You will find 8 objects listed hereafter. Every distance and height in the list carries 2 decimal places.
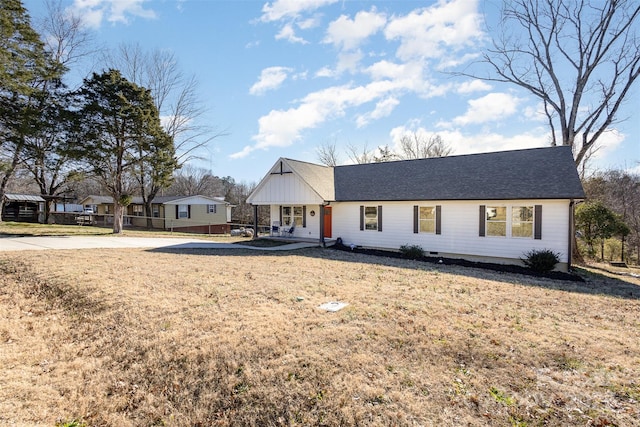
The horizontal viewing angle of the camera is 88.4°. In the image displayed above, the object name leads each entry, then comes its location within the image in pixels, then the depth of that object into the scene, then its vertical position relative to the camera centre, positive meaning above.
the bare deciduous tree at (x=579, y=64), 16.98 +8.20
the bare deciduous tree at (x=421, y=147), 35.56 +7.48
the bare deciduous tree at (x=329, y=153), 38.69 +7.20
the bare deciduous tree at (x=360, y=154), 37.84 +6.97
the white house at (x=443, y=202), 13.01 +0.56
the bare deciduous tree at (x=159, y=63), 27.25 +12.76
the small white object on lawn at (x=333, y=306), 6.64 -1.91
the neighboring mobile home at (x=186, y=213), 32.50 +0.17
